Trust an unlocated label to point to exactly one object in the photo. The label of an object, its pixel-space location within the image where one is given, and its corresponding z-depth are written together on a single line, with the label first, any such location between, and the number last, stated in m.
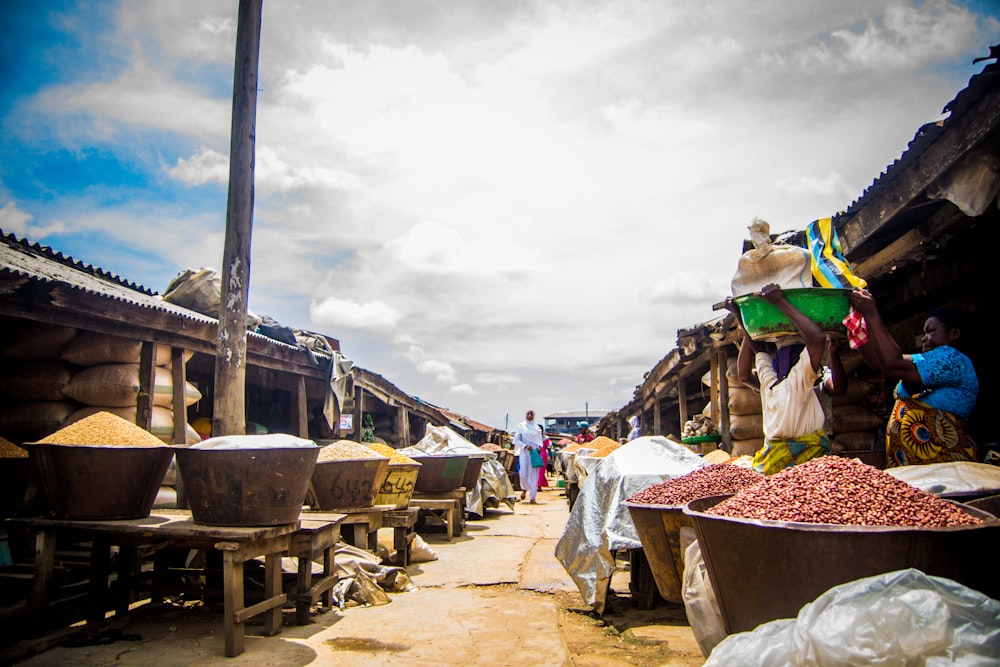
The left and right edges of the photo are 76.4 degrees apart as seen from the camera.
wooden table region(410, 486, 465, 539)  8.59
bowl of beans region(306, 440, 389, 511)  5.38
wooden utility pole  5.32
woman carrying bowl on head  3.20
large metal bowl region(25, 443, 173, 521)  3.82
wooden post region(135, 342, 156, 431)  6.09
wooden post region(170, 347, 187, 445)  6.46
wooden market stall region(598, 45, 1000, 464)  3.04
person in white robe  14.19
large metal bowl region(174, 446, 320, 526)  3.68
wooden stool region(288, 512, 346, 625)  4.18
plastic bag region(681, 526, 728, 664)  2.22
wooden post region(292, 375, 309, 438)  9.71
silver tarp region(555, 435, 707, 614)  4.23
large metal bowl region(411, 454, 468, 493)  8.56
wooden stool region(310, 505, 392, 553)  5.54
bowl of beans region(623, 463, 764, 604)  3.29
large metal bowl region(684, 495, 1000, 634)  1.62
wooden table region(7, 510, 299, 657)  3.54
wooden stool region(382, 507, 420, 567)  6.23
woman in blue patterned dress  3.09
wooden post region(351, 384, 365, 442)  11.45
